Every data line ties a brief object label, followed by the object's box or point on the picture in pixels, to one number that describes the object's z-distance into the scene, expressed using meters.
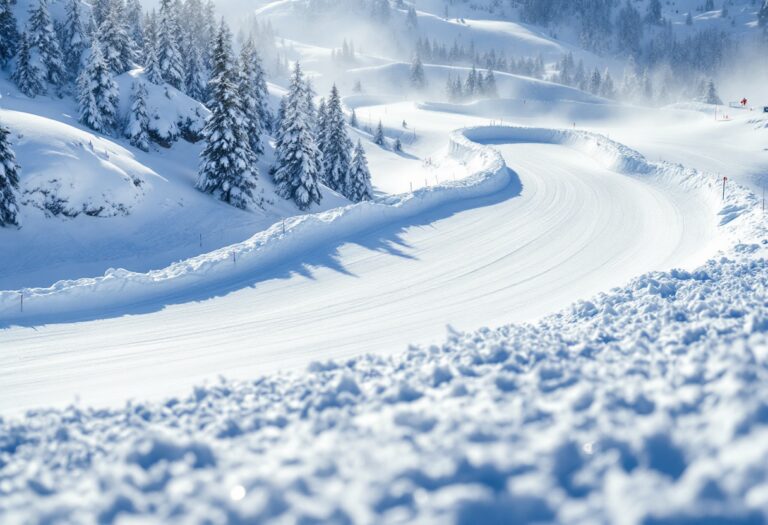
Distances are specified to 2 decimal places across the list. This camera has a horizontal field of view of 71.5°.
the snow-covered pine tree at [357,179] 44.94
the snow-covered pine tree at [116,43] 45.16
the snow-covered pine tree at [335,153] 45.44
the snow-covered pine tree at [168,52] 49.53
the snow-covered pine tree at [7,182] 23.56
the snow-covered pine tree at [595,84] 134.59
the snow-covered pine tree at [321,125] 46.06
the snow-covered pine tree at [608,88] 133.50
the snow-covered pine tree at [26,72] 48.62
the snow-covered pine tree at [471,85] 123.25
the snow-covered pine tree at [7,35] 51.62
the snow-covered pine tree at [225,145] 32.81
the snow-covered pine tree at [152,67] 43.06
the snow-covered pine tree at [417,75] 139.50
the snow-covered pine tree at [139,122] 38.03
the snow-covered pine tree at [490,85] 125.83
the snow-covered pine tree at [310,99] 42.03
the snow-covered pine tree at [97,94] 39.44
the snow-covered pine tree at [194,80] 58.44
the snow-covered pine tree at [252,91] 38.44
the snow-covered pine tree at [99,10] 62.62
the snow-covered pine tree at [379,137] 72.69
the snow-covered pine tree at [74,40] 57.97
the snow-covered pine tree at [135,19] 70.01
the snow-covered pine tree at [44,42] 49.72
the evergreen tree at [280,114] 48.38
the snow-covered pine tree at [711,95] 109.06
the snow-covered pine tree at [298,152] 37.16
